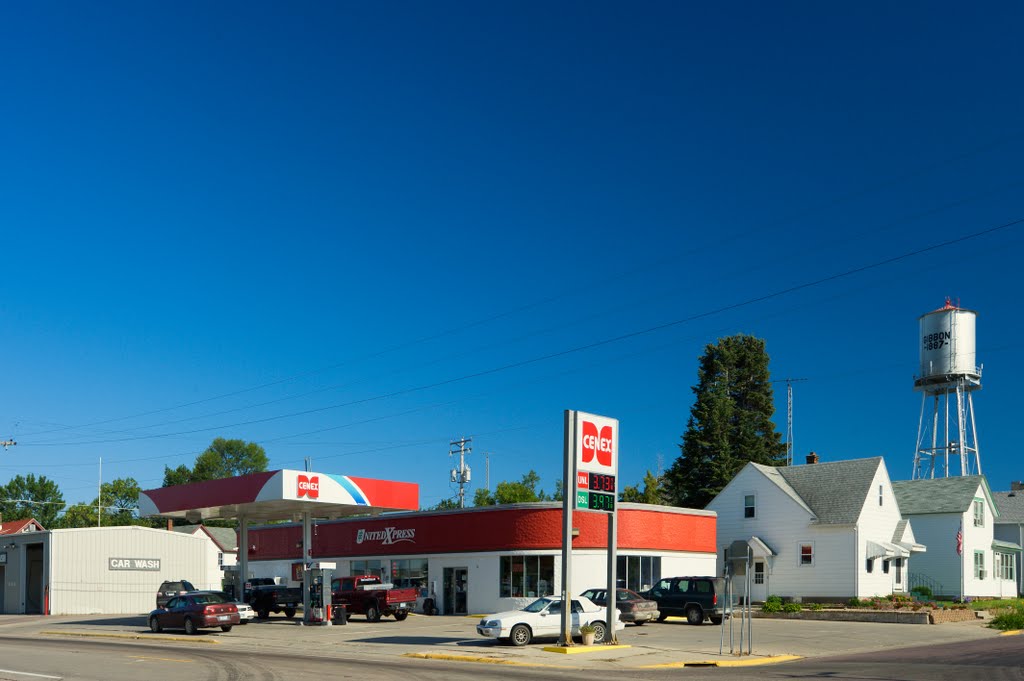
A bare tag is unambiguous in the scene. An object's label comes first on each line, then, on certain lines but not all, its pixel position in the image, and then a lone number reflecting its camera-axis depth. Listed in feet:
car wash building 182.70
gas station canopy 132.05
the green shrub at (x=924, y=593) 168.45
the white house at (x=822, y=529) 164.25
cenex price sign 99.04
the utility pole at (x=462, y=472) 269.64
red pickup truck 138.51
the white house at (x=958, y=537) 178.60
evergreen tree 253.44
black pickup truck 153.38
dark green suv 130.11
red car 121.80
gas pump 133.39
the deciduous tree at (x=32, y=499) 439.63
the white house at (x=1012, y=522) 215.51
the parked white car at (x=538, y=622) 98.58
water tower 209.36
